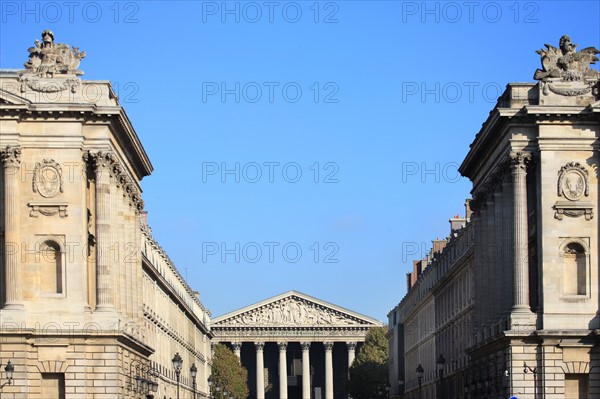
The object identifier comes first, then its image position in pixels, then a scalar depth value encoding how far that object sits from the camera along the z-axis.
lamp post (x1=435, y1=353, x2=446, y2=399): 86.60
